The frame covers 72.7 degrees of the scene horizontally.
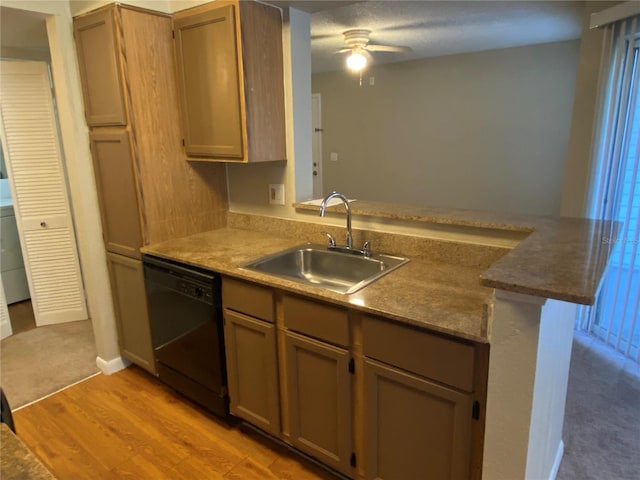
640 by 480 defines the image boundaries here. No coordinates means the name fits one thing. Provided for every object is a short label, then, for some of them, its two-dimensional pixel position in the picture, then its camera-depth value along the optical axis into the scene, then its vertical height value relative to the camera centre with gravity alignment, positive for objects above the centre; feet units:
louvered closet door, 10.46 -0.99
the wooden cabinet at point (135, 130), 7.36 +0.36
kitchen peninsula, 3.83 -1.89
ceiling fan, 12.77 +2.89
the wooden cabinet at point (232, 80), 7.01 +1.15
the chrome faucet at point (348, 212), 6.62 -1.01
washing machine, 12.22 -2.93
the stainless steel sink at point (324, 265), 6.86 -1.92
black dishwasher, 6.94 -3.02
